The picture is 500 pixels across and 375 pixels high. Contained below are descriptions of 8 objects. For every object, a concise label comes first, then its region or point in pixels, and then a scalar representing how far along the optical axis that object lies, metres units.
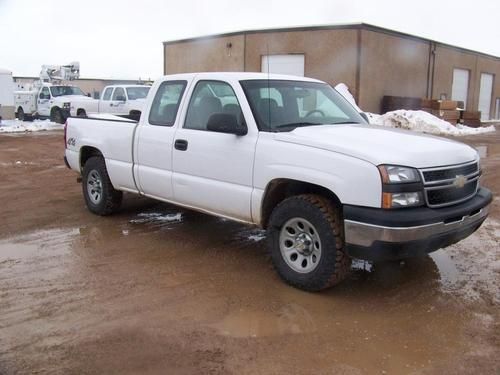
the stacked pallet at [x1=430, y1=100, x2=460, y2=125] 25.22
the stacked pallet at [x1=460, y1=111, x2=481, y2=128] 27.06
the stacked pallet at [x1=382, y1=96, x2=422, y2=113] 25.98
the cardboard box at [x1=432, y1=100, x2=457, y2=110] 25.40
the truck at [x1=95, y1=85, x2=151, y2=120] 20.23
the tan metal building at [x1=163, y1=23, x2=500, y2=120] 24.84
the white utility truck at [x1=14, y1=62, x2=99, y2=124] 23.80
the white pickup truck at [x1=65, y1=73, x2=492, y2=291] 4.00
